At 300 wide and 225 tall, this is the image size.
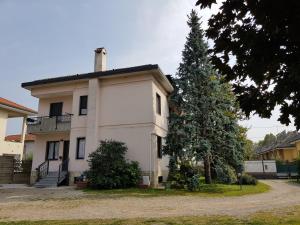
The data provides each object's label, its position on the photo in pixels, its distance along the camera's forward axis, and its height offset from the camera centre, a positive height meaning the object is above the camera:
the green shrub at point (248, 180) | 20.70 -0.35
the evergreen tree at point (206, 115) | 17.73 +4.01
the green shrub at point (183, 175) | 16.14 +0.06
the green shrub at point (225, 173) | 17.28 +0.12
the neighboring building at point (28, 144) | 40.41 +4.91
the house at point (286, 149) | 39.51 +4.09
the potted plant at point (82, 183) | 17.16 -0.36
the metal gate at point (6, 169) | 21.97 +0.69
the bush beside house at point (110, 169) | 16.36 +0.45
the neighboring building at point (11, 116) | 26.48 +5.58
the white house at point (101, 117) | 18.94 +4.31
